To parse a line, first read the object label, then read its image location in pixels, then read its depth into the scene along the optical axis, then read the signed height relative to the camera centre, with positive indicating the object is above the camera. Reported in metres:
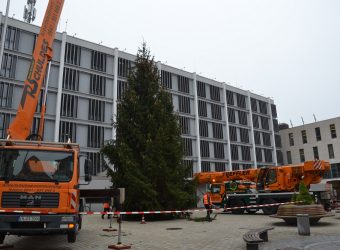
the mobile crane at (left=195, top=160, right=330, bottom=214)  22.03 +0.82
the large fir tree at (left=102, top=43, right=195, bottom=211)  18.91 +2.89
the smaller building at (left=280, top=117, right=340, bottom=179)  55.84 +9.48
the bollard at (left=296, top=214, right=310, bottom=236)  11.16 -1.07
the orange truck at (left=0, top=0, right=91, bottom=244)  8.32 +0.32
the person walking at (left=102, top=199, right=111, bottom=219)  21.93 -0.56
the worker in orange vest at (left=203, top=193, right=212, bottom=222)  18.68 -0.36
